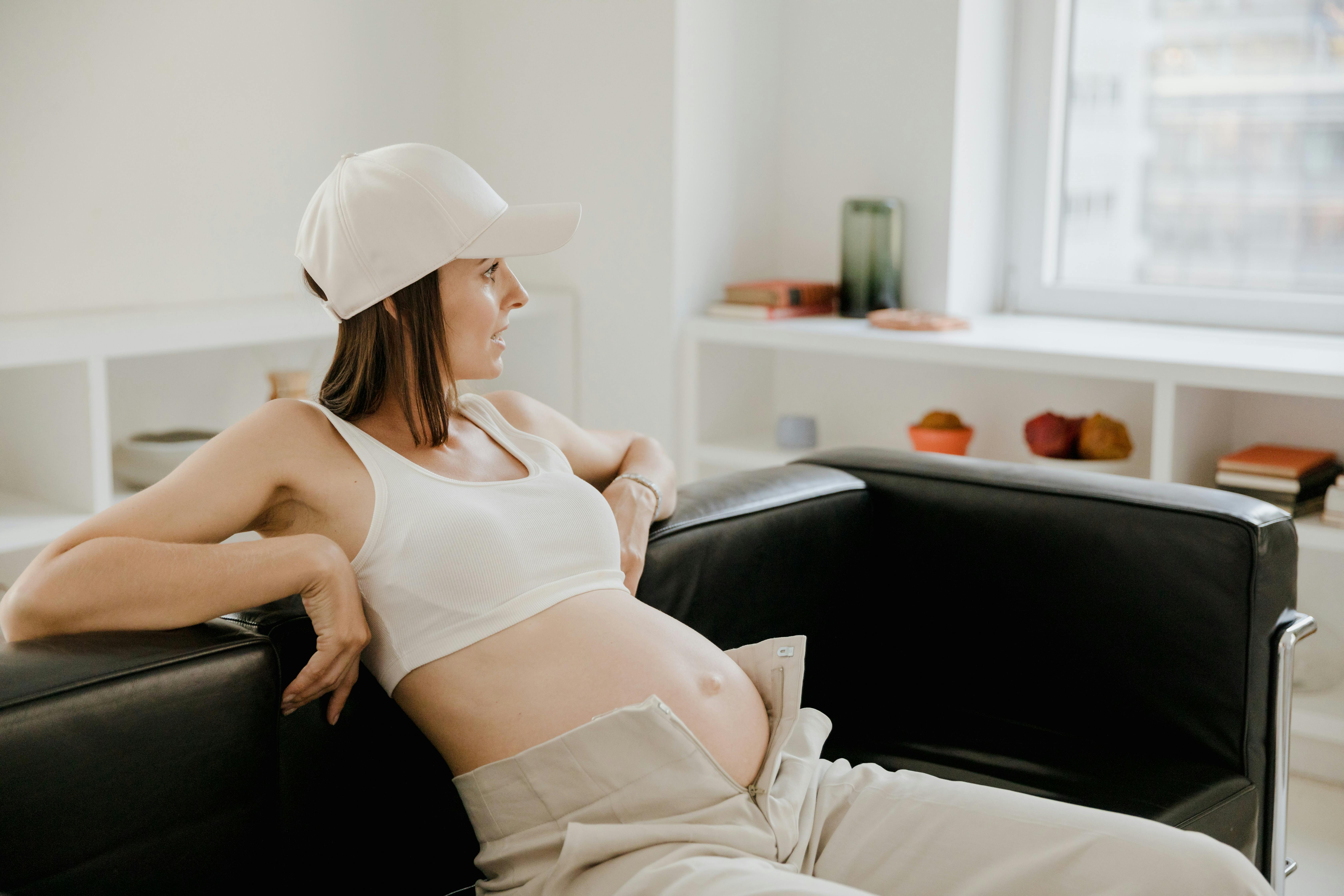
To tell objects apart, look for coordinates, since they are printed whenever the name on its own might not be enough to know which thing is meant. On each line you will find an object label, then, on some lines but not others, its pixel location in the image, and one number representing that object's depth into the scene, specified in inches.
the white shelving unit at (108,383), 93.7
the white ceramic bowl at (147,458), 103.0
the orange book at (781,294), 124.4
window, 114.5
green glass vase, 125.0
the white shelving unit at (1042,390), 99.0
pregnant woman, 47.6
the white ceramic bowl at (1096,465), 109.1
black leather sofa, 44.9
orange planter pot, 115.6
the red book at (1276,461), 98.3
